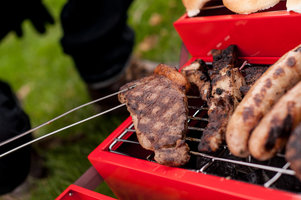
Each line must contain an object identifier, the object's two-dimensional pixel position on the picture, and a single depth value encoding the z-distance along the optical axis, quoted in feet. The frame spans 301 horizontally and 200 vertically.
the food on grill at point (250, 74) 2.92
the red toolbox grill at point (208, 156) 2.67
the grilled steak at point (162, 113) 2.80
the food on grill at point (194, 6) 3.36
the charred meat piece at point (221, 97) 2.75
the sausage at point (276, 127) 2.53
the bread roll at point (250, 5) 3.07
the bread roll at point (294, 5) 2.92
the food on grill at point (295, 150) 2.46
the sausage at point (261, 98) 2.62
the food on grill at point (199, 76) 3.06
